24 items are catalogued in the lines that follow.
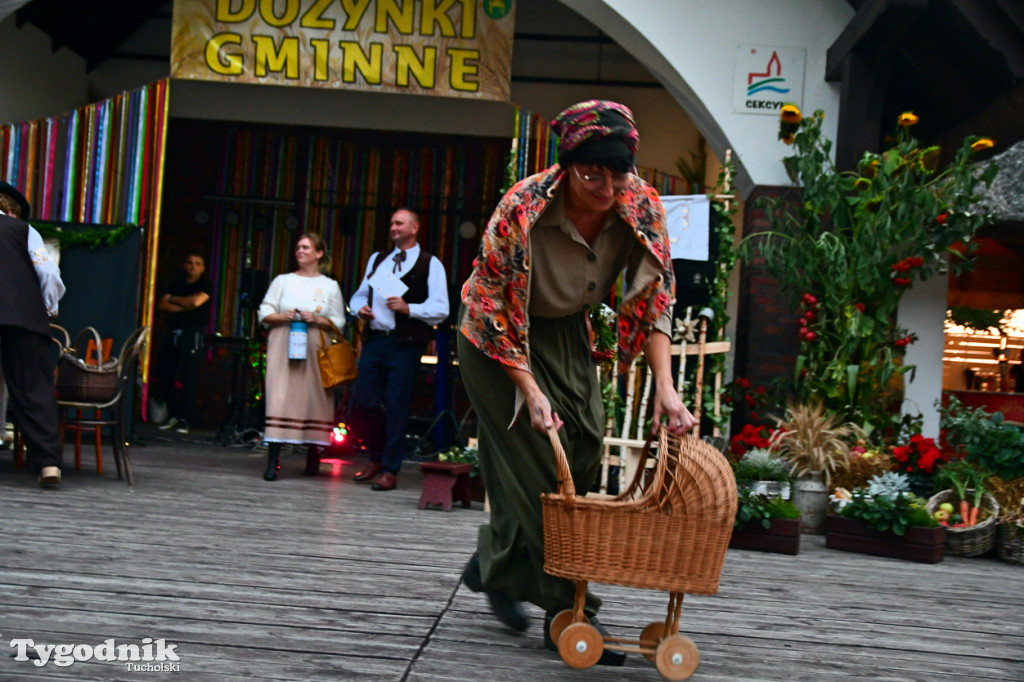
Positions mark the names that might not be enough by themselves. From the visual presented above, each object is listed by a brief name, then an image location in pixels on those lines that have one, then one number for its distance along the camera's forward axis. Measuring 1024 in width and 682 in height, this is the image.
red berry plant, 6.04
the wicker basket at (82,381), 5.48
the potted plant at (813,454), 5.77
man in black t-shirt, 9.07
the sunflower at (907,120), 6.20
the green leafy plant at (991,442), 5.43
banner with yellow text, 7.38
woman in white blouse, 6.21
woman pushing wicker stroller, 2.53
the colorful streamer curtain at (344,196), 10.53
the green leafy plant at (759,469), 5.47
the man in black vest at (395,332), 6.04
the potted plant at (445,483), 5.51
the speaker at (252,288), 8.90
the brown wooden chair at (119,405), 5.52
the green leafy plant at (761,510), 4.88
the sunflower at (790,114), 6.48
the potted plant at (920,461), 5.82
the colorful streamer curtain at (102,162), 7.46
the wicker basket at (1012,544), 5.13
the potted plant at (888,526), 4.98
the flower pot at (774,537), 4.90
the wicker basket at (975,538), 5.22
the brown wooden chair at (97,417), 5.62
